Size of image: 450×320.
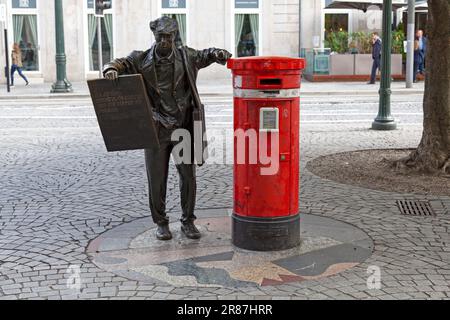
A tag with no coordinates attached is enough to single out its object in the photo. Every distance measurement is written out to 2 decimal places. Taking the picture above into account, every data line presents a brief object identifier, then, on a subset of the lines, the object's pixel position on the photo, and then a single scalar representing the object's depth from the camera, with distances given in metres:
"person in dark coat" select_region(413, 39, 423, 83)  25.18
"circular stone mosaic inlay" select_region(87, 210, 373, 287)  4.91
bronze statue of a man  5.51
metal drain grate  6.73
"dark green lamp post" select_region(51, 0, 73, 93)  21.86
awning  26.08
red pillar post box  5.29
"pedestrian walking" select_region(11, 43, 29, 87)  25.17
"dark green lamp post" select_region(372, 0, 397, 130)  11.84
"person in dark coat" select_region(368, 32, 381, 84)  23.91
